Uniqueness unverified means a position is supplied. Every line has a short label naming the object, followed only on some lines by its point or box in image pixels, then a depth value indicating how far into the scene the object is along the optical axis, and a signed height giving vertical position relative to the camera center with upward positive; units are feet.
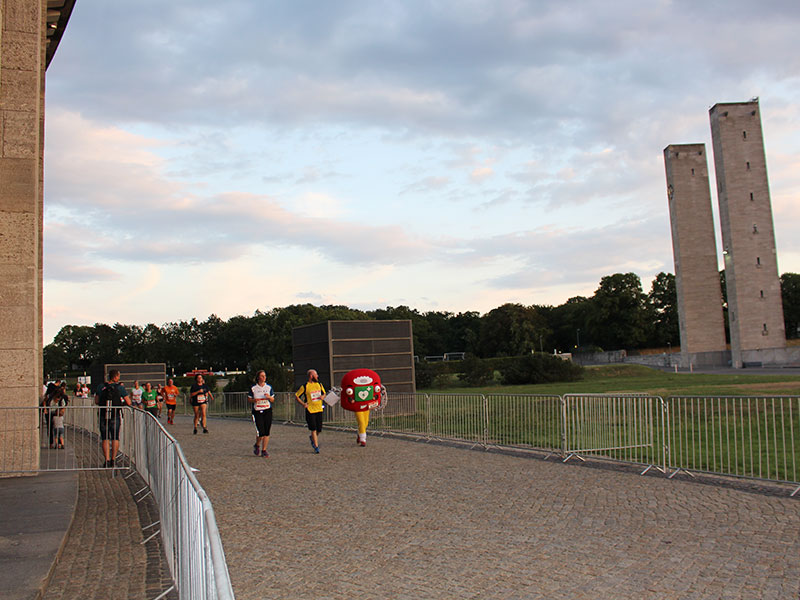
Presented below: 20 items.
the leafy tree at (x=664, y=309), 344.08 +19.91
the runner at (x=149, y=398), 92.48 -3.00
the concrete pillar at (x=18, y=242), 43.27 +8.38
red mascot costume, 55.26 -2.27
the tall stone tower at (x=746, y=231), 222.28 +35.37
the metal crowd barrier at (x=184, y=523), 10.52 -3.20
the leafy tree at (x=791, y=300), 340.18 +20.31
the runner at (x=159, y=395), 105.09 -3.24
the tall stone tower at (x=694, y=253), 251.60 +33.35
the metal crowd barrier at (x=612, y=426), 42.14 -4.39
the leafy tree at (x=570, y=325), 405.59 +17.38
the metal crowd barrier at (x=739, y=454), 34.30 -6.25
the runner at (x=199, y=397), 71.97 -2.49
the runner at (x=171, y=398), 91.35 -3.19
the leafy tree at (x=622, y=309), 337.93 +20.21
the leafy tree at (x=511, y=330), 352.69 +13.29
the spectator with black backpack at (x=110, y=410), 44.11 -2.08
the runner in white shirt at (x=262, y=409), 49.98 -2.75
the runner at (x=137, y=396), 97.62 -2.88
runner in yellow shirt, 51.47 -2.63
